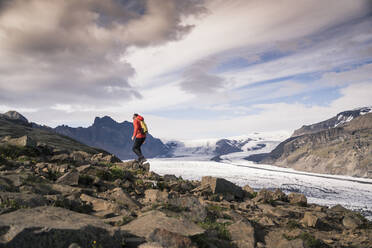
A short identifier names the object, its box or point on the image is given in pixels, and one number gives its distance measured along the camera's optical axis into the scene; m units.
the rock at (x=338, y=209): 17.17
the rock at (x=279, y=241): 8.93
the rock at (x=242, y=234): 8.84
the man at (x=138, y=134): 20.84
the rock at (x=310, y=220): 12.55
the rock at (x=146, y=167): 20.85
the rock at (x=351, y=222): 13.67
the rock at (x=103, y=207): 9.37
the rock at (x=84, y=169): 15.07
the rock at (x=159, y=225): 7.37
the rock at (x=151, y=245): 6.49
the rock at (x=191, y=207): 10.48
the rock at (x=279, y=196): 17.75
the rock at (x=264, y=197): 16.33
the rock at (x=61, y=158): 17.75
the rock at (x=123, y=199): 11.02
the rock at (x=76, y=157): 18.82
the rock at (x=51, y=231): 5.56
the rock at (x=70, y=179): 12.60
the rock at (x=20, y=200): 7.84
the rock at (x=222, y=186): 16.52
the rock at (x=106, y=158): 24.33
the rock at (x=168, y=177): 18.26
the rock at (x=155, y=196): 12.38
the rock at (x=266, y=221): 11.38
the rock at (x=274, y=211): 13.43
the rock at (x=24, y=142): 18.42
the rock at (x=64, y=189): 11.24
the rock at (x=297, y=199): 17.53
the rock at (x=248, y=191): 18.14
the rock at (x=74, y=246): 5.59
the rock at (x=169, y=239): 6.86
